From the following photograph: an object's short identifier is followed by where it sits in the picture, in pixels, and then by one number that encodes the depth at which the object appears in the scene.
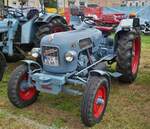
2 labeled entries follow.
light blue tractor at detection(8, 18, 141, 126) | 3.01
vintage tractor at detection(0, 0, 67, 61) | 4.59
